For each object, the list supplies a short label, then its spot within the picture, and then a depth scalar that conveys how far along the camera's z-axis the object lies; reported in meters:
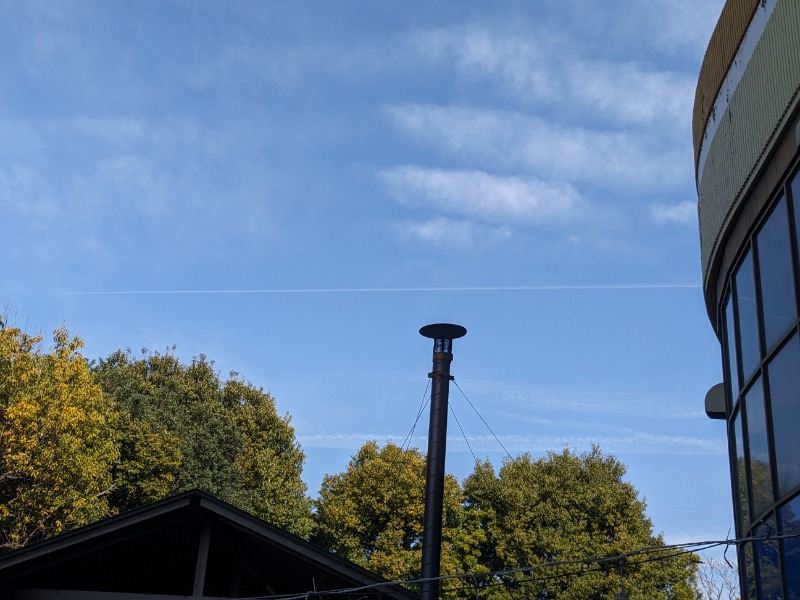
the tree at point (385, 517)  34.34
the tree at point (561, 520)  32.09
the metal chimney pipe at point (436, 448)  12.31
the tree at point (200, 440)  30.86
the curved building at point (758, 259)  7.12
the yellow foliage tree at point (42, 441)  23.48
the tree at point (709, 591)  30.81
